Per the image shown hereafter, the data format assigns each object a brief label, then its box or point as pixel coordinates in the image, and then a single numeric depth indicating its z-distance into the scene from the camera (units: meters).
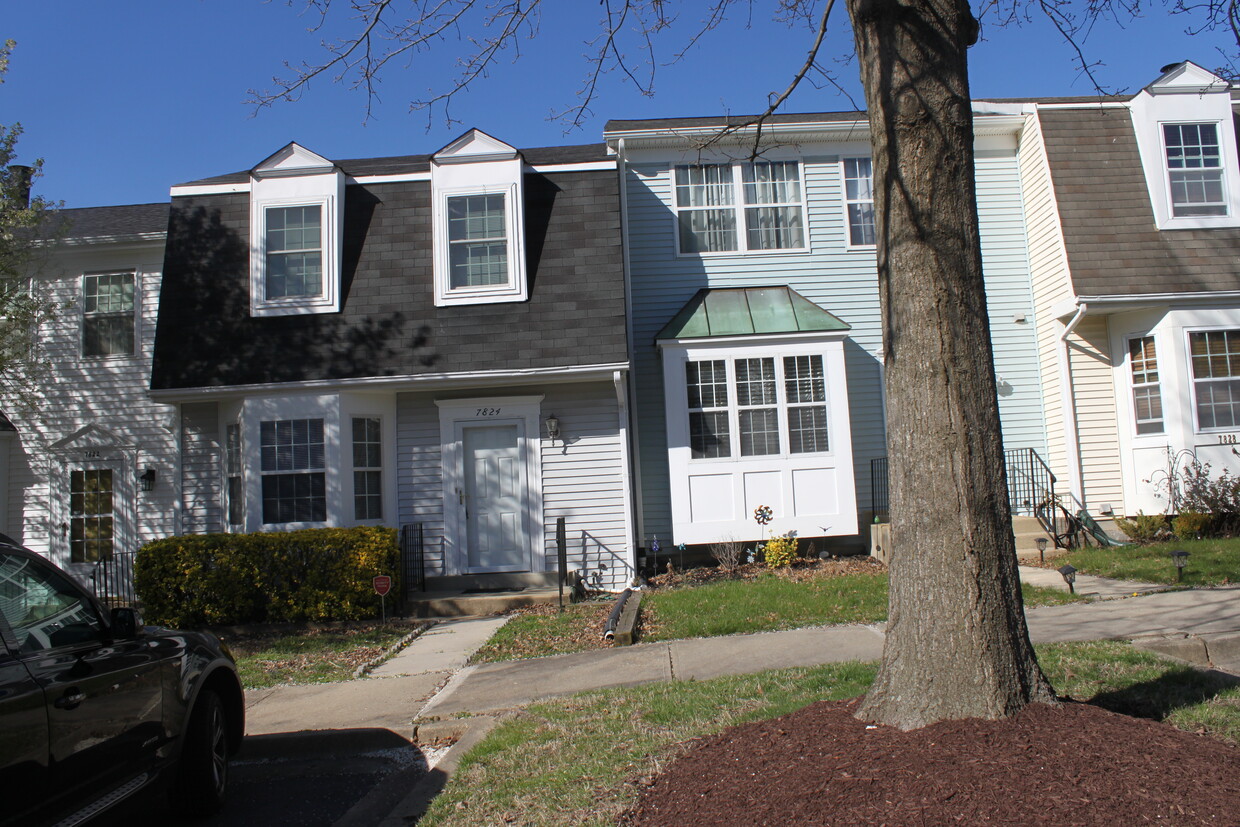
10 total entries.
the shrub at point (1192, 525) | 12.13
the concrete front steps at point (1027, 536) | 12.16
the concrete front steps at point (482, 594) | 11.51
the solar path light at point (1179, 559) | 8.92
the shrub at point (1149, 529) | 12.92
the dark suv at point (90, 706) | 3.47
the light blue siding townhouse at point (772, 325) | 12.84
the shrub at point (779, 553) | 12.38
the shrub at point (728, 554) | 12.64
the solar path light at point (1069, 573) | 8.67
